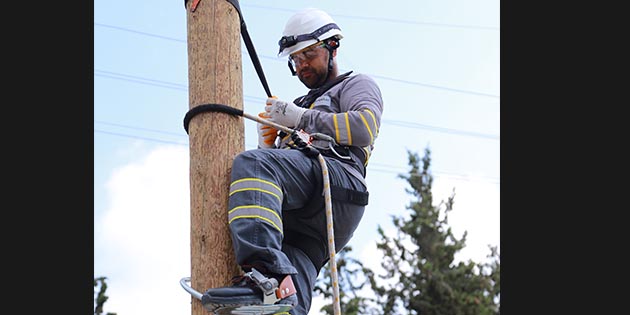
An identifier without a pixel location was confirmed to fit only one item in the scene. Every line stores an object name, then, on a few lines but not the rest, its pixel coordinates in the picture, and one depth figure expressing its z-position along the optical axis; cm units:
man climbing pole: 547
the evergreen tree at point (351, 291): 3246
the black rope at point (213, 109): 578
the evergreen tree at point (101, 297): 2473
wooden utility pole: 557
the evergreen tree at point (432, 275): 3514
